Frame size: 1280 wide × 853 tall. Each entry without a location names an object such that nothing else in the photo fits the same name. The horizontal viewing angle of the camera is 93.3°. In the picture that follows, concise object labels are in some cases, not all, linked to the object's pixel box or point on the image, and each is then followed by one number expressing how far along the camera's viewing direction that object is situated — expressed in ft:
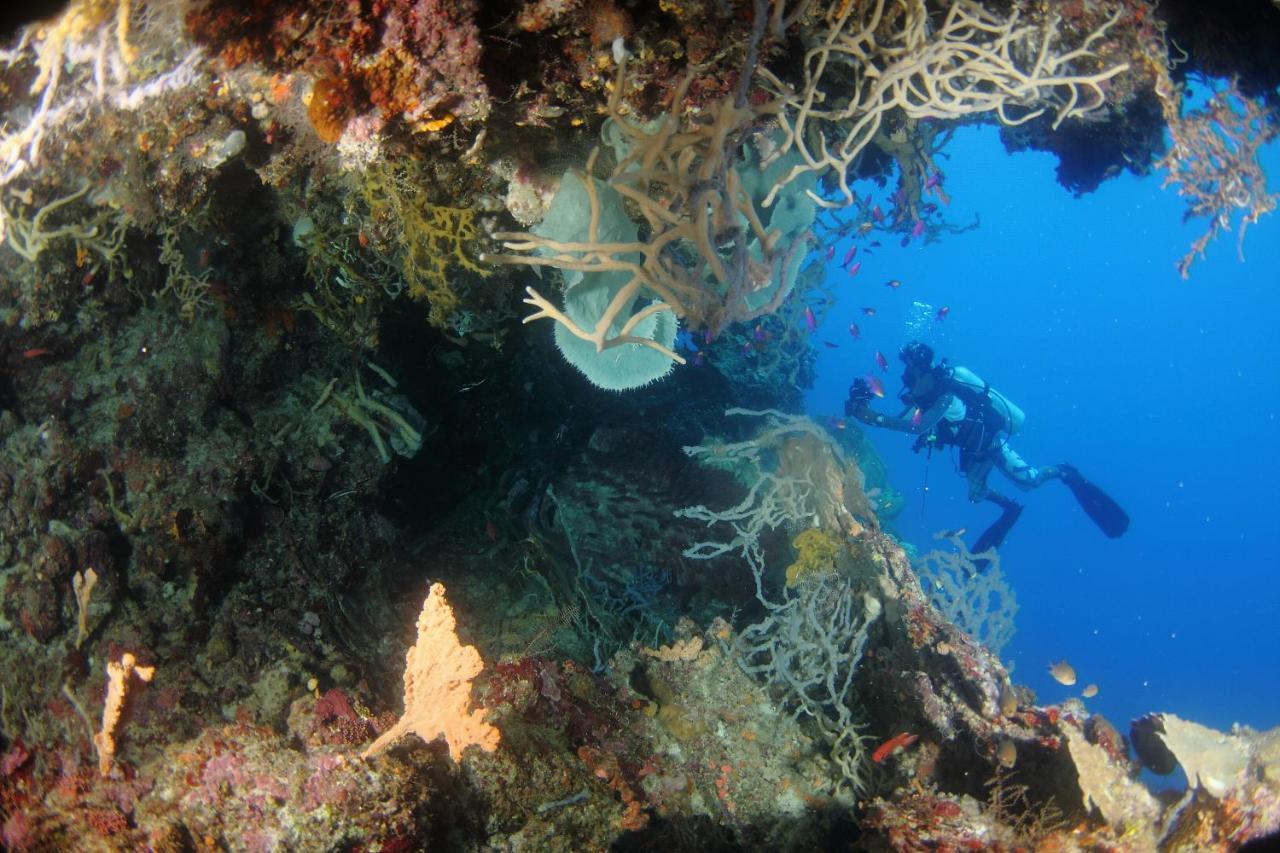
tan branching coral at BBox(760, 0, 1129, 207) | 10.07
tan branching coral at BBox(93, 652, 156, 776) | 10.75
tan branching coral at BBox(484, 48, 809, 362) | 8.34
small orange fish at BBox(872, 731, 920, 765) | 13.70
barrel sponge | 10.57
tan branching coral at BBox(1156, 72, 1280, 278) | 12.05
